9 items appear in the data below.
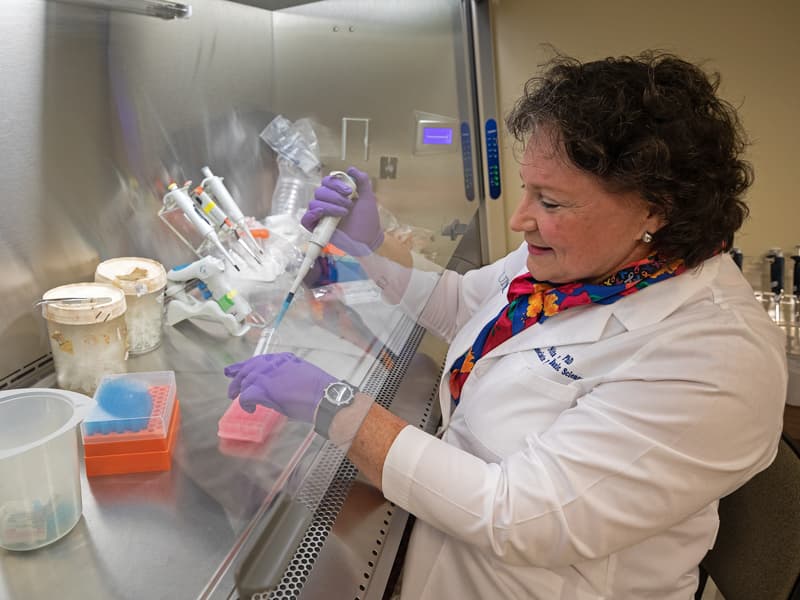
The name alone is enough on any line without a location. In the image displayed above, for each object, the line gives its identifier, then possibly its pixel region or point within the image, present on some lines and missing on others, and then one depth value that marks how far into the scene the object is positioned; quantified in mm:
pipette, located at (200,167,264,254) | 1478
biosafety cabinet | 719
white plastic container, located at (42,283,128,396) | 980
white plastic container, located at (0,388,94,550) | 650
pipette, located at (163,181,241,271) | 1390
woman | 840
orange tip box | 810
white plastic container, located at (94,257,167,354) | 1146
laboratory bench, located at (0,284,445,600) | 653
